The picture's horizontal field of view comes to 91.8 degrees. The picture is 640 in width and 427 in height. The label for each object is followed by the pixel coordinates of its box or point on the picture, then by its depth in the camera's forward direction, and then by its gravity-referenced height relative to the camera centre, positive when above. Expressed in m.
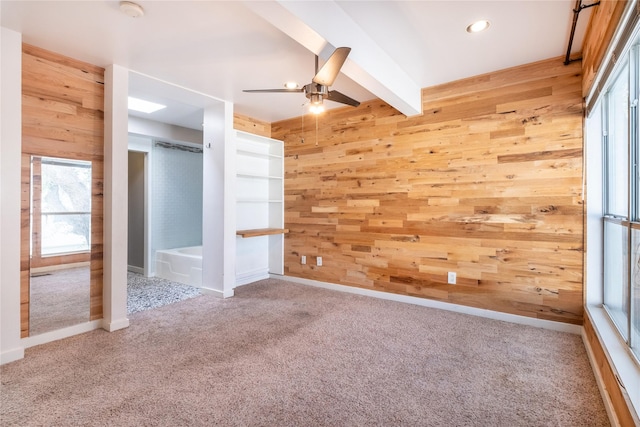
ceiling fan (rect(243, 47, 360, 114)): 1.97 +0.98
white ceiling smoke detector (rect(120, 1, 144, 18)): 2.07 +1.39
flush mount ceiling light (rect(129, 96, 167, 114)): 4.15 +1.49
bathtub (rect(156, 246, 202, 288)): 4.57 -0.85
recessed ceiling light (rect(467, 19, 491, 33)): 2.34 +1.44
